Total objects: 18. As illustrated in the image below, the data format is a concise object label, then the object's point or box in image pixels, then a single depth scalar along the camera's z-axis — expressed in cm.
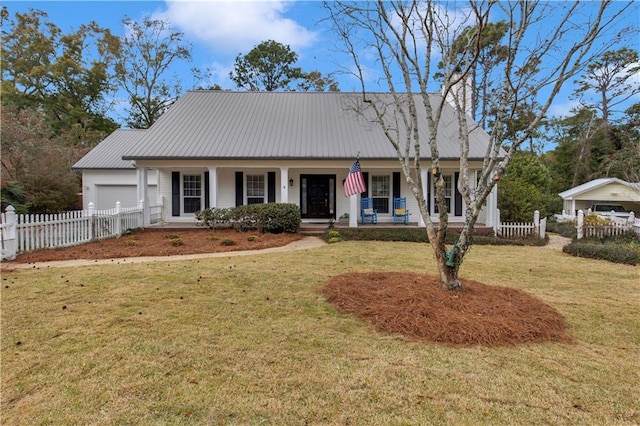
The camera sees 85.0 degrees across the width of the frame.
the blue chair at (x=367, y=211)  1448
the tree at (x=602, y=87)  2628
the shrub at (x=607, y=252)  893
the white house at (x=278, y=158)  1358
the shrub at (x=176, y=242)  1016
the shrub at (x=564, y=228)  1493
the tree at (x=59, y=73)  2892
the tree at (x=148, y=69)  2828
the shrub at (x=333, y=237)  1132
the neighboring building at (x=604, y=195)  1967
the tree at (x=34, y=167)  1577
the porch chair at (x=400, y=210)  1433
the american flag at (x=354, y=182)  1134
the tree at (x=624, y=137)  2273
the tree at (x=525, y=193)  1440
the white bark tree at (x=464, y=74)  448
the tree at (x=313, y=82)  3194
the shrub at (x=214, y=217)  1277
